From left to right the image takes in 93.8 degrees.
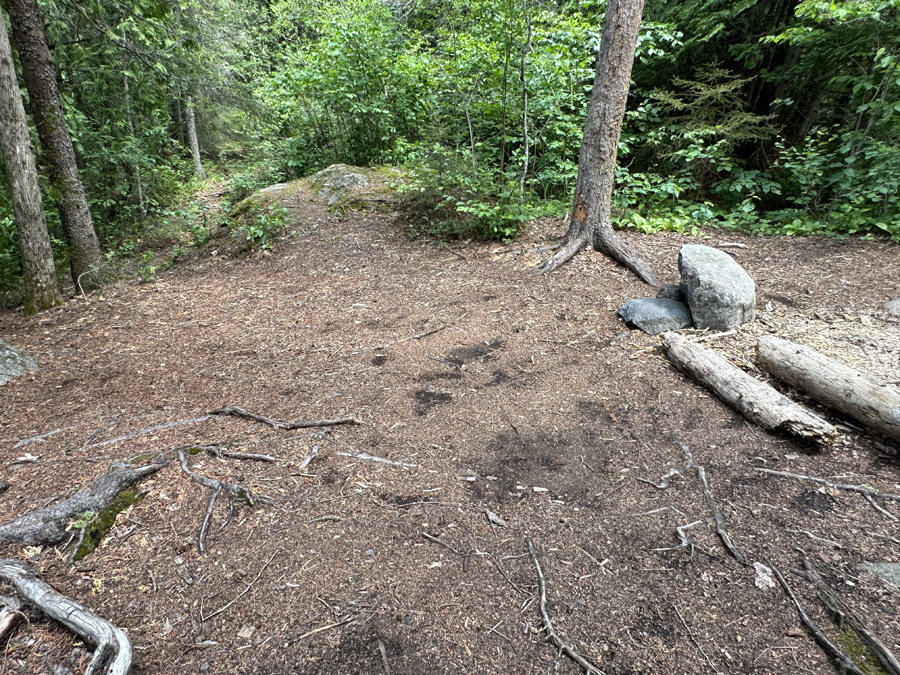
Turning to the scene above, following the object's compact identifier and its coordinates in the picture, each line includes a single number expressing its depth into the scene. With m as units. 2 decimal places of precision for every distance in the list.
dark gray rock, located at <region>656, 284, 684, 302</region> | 4.79
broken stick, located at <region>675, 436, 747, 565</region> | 2.23
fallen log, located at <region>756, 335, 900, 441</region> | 2.80
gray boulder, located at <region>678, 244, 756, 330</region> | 4.34
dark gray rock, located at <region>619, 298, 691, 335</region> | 4.52
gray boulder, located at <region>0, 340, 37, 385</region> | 4.09
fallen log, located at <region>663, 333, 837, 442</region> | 2.89
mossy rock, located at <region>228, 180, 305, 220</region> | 9.35
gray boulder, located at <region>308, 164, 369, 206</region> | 9.73
